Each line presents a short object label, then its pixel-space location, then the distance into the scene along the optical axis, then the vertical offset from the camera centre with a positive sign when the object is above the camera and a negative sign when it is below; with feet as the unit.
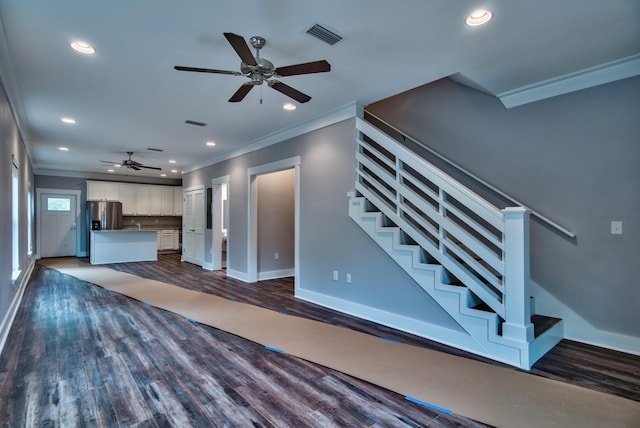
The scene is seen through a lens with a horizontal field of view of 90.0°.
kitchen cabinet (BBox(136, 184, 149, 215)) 34.73 +2.03
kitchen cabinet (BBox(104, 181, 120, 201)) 33.14 +2.76
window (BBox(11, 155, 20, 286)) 13.05 -0.24
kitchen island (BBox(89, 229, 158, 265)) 26.99 -2.48
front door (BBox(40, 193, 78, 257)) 30.68 -0.70
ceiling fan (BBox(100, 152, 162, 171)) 22.75 +3.86
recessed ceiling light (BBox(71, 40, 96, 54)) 8.65 +4.73
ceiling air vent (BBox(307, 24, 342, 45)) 7.91 +4.68
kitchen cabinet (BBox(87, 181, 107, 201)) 32.37 +2.81
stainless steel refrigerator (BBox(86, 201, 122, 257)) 31.12 +0.26
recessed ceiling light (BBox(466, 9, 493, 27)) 7.27 +4.66
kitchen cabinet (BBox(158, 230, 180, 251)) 35.94 -2.51
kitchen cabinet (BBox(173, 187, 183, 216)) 37.17 +2.04
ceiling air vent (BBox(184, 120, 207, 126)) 15.43 +4.65
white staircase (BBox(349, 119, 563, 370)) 8.64 -1.05
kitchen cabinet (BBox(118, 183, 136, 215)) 33.88 +2.15
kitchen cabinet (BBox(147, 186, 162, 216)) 35.53 +1.97
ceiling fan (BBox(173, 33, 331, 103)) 7.28 +3.72
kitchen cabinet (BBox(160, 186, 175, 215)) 36.35 +2.00
